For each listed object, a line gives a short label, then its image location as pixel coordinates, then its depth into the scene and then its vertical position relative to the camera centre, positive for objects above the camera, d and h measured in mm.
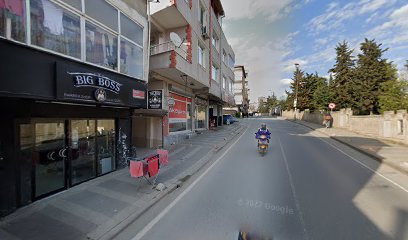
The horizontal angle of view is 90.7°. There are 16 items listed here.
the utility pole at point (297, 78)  46781 +9872
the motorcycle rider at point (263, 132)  10873 -847
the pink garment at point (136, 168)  5730 -1491
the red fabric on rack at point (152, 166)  5945 -1508
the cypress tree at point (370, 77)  29531 +5937
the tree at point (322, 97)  37688 +3771
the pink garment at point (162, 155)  6992 -1355
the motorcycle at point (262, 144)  10648 -1458
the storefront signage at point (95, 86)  5328 +942
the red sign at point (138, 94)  8377 +956
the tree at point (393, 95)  25655 +2914
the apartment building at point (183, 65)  11266 +3234
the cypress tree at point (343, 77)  31922 +6688
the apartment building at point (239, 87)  65475 +9744
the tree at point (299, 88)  48938 +6980
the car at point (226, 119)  32591 -420
